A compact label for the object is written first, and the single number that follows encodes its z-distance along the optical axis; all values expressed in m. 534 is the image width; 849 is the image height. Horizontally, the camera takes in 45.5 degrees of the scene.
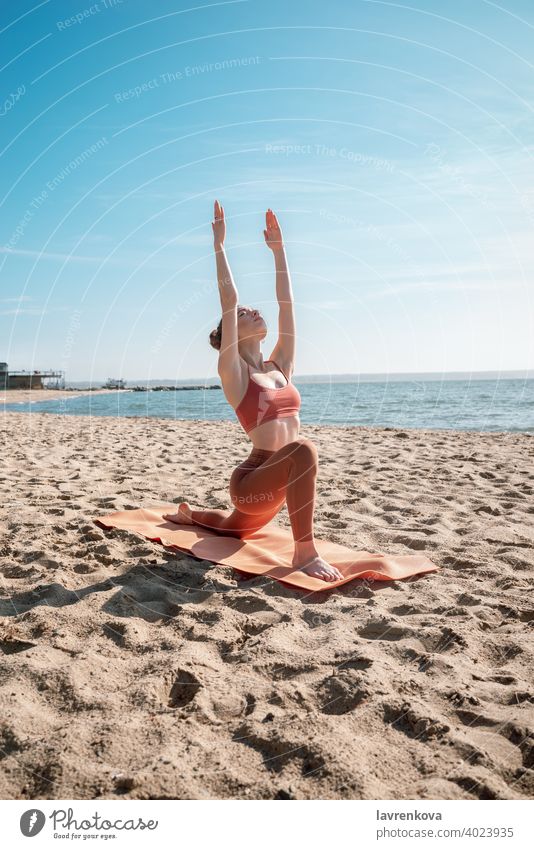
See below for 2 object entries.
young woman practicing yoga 4.34
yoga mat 4.25
